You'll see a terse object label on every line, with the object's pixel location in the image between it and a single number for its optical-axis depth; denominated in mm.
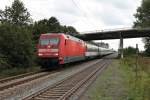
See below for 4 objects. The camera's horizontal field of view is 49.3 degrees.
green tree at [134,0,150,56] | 37010
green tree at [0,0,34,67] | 12730
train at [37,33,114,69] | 13297
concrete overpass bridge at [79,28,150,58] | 35375
